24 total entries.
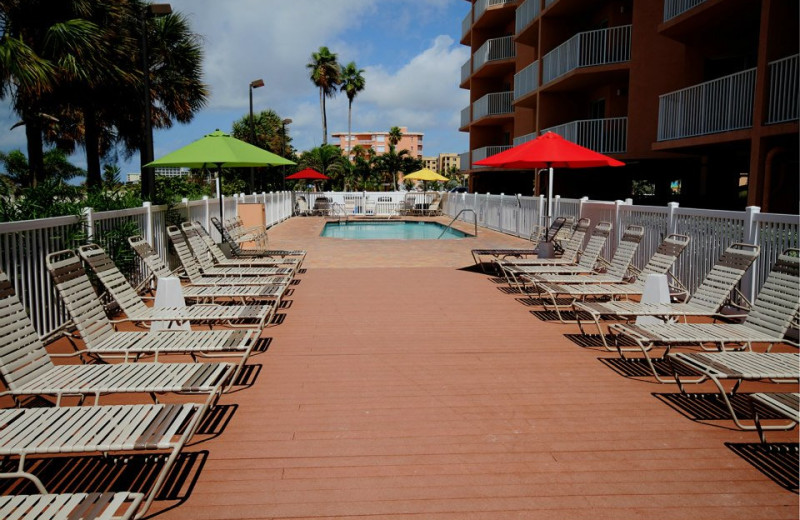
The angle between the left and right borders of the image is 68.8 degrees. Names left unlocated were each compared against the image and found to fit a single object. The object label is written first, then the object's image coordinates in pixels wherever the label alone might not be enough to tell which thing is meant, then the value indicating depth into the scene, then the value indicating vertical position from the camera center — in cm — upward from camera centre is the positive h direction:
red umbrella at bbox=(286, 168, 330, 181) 3228 +117
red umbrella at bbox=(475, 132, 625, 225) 980 +69
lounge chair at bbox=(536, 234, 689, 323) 677 -109
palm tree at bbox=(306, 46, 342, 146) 5759 +1247
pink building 14212 +1377
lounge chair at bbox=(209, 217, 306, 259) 992 -96
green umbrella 894 +68
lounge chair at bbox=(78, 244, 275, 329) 516 -105
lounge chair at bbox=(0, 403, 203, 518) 263 -112
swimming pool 2231 -144
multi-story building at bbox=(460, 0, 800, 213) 1149 +320
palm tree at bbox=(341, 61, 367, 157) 6213 +1232
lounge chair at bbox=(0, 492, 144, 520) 219 -118
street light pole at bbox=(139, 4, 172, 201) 1114 +175
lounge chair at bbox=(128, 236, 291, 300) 652 -107
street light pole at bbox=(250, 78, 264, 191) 2058 +398
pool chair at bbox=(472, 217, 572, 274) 1062 -102
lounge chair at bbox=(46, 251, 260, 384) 425 -109
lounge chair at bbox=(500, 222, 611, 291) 842 -102
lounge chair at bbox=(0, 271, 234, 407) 340 -111
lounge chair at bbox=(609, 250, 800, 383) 464 -111
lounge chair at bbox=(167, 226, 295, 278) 743 -102
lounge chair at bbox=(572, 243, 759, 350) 554 -100
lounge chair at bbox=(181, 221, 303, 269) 804 -84
